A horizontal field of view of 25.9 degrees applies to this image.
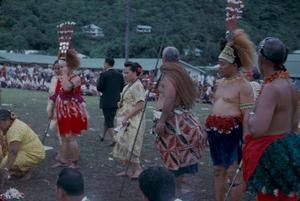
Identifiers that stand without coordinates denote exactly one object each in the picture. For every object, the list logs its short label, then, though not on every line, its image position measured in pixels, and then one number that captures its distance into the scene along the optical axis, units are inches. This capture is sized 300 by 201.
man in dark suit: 480.1
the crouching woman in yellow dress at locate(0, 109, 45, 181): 325.4
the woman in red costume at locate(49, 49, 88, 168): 365.7
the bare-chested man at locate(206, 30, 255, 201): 263.1
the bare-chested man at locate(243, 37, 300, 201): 199.8
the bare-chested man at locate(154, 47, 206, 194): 291.6
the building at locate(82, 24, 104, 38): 2560.5
